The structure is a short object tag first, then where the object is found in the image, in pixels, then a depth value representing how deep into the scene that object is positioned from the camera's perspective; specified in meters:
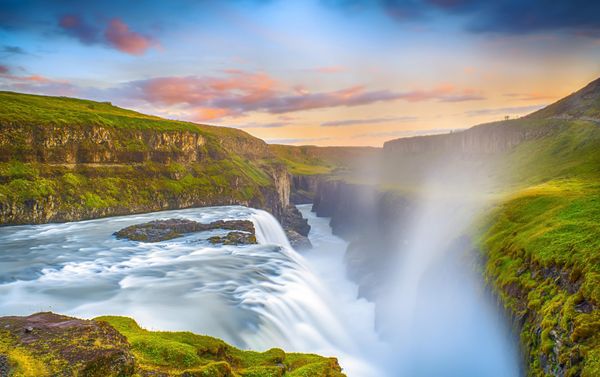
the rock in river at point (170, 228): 52.47
